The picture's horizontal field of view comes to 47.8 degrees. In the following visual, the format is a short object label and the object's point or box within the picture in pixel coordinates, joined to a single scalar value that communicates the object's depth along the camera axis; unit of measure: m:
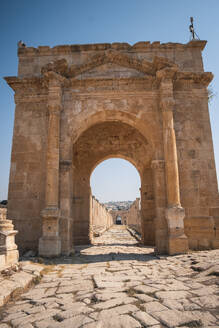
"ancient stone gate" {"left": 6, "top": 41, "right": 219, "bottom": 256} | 6.98
